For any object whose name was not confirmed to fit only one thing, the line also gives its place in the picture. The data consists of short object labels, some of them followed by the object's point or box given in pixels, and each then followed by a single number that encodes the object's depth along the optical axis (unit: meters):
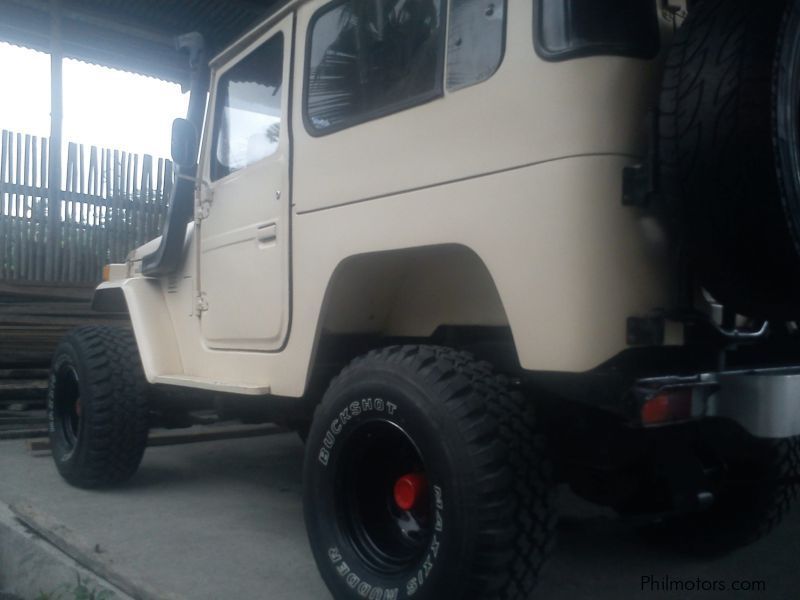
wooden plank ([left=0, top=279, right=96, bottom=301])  6.60
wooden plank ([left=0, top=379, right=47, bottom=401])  6.37
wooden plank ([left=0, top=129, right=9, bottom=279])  6.87
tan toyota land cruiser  2.03
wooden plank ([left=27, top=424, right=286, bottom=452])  5.84
